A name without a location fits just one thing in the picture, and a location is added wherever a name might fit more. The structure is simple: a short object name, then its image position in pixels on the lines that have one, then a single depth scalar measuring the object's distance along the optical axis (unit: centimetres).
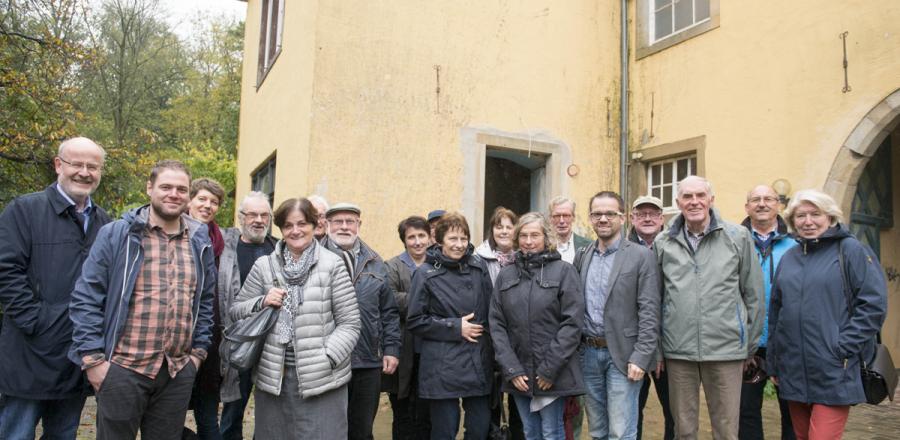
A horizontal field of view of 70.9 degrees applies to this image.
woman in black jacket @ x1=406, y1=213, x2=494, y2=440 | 378
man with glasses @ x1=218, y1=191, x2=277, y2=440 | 382
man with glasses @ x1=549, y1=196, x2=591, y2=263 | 444
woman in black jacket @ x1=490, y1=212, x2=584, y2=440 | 361
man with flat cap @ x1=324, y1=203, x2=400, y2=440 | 388
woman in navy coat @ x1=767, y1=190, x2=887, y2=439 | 336
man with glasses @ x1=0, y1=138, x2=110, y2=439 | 301
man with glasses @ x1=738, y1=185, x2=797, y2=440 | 397
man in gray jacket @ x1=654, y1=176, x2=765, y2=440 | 358
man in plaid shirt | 290
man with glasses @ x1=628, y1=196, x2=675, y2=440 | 430
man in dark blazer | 362
